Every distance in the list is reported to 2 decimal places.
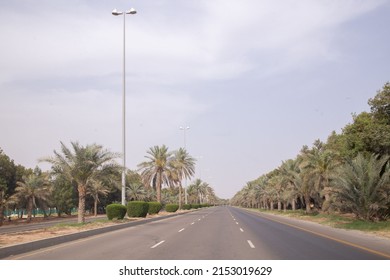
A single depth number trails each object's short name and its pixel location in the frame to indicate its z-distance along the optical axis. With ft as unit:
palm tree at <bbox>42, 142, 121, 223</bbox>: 89.71
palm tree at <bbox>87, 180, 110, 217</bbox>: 215.18
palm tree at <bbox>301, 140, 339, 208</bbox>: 128.67
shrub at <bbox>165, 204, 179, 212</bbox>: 200.23
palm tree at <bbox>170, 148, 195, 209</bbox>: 223.45
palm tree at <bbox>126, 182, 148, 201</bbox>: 266.36
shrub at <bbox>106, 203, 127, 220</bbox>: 103.76
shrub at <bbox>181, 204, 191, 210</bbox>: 261.65
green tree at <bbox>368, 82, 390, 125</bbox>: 95.55
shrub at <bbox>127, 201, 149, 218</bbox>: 125.18
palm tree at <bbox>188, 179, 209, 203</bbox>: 391.45
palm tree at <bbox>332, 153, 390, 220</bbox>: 82.38
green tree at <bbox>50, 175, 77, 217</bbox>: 219.61
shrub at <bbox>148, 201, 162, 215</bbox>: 159.22
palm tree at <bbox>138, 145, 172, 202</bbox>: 180.45
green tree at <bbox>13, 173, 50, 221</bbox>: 178.69
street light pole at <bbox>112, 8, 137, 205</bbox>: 102.54
